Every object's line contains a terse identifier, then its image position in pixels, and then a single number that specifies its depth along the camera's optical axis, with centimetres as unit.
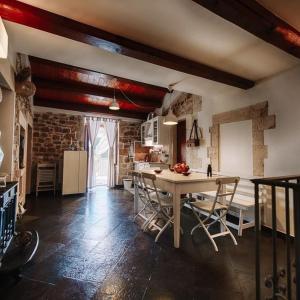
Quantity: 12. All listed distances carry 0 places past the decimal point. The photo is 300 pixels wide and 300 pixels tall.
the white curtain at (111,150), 632
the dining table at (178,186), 245
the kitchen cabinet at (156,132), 547
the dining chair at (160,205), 271
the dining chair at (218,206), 245
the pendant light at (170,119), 370
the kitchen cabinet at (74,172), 509
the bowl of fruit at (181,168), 316
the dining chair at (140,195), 310
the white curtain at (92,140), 599
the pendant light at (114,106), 446
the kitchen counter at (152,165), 555
